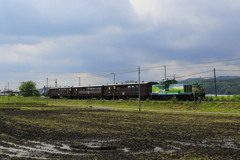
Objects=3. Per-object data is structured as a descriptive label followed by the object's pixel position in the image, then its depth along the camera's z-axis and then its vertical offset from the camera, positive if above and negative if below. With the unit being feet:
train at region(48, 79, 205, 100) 161.48 +1.16
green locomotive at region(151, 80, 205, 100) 159.11 +0.76
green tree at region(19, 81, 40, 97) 551.80 +11.22
